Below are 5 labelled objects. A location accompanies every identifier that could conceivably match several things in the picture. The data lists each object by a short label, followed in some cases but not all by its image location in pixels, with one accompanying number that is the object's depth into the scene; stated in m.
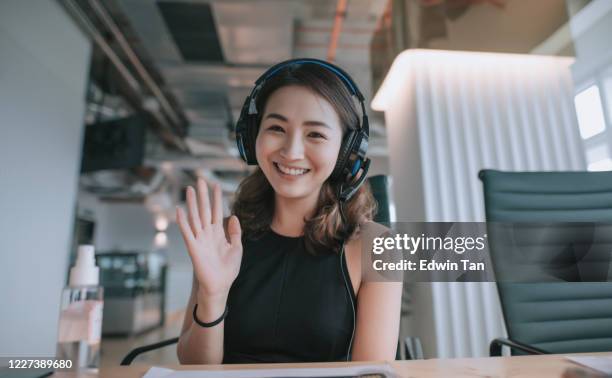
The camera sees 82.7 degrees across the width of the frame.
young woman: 0.62
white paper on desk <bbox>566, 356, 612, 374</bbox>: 0.45
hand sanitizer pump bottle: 0.52
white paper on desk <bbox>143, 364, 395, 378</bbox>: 0.42
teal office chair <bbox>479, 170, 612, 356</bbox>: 0.85
